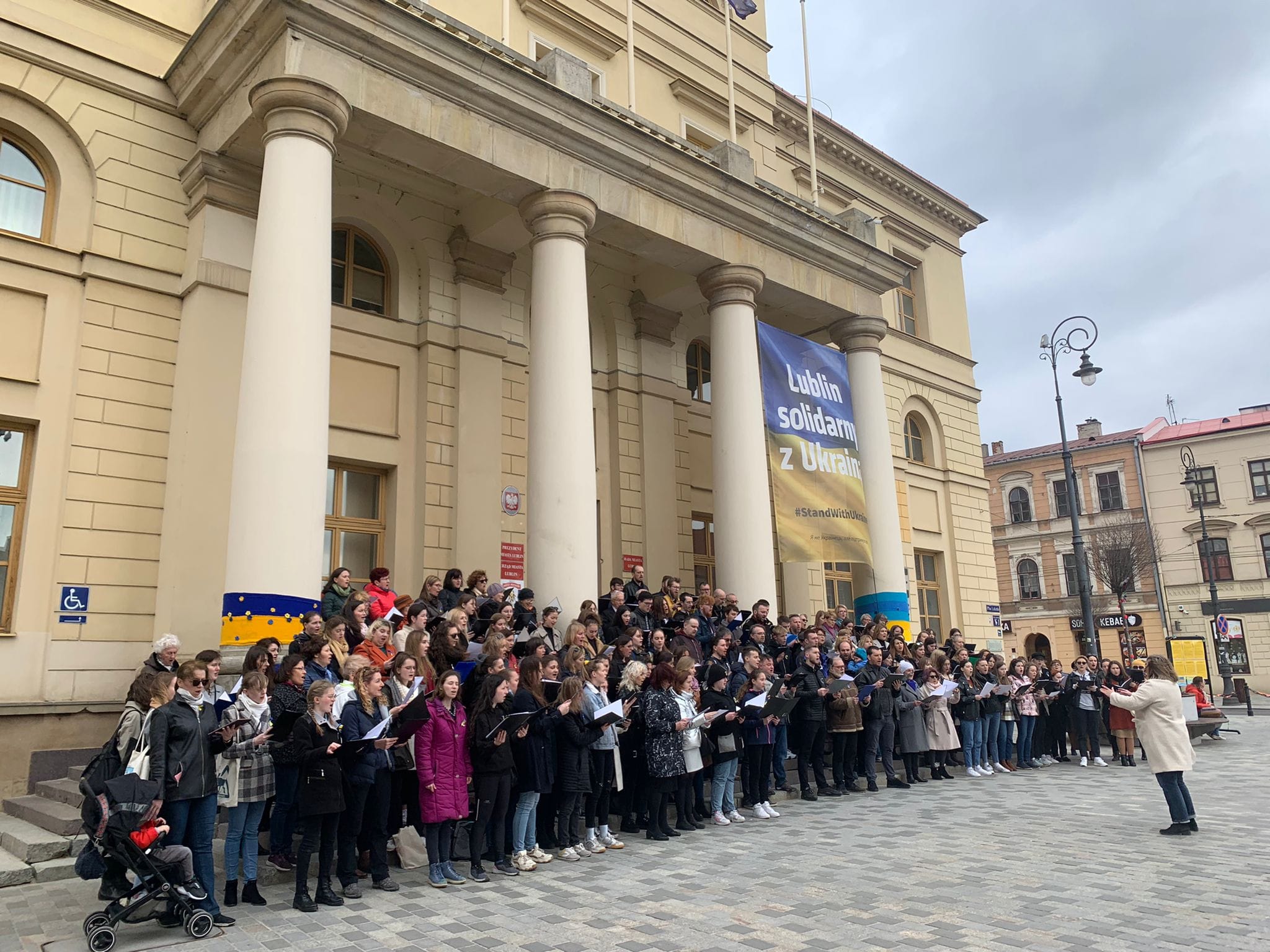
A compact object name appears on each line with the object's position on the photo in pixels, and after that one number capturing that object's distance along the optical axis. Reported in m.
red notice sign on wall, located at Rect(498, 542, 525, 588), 15.06
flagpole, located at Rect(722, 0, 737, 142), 17.02
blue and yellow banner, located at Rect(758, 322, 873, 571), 15.69
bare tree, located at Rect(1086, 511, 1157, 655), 39.62
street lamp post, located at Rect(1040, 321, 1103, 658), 19.91
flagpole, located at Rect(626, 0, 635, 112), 15.34
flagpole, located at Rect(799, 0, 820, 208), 18.36
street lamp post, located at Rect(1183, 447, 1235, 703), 35.40
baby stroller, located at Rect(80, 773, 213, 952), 5.47
